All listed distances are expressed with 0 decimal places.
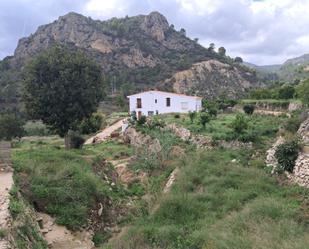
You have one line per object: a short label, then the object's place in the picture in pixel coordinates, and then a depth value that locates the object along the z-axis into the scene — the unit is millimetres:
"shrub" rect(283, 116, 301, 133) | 15244
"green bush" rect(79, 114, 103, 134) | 25176
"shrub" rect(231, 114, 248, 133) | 16360
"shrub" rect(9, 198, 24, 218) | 7415
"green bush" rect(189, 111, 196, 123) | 22036
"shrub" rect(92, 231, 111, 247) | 9077
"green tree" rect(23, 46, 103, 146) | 16780
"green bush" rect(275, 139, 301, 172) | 10730
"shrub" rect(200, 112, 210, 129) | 19082
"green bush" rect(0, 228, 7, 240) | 6292
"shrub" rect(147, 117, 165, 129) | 22820
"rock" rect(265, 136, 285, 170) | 11792
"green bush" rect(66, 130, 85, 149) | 18600
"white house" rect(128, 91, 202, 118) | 33840
